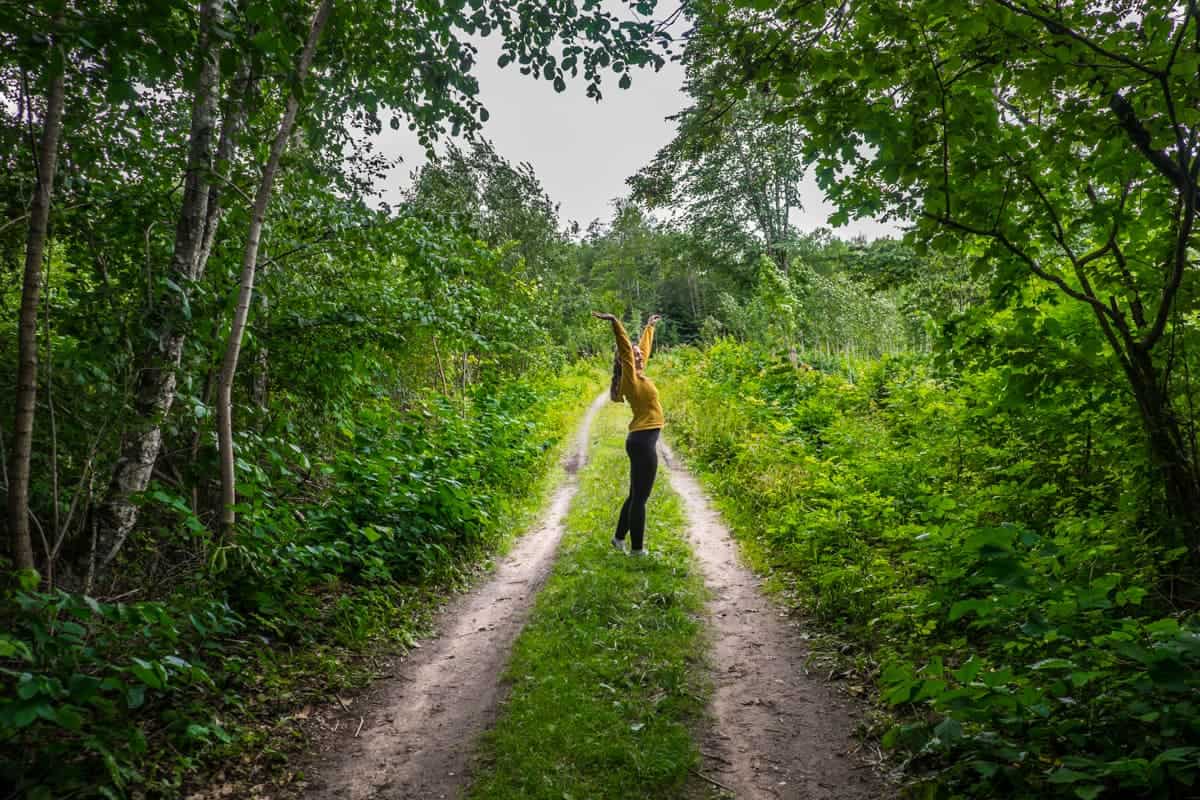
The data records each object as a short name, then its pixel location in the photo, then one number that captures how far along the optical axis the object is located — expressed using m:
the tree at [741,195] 21.70
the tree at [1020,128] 3.09
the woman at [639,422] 6.58
